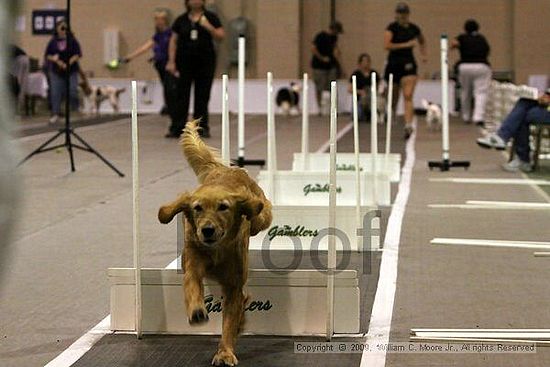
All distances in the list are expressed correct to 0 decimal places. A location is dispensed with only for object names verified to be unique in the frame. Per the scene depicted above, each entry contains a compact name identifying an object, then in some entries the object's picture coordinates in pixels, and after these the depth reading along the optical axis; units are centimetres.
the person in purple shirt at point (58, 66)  1923
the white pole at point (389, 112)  1129
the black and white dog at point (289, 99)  2381
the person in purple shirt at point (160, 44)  2029
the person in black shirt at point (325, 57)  2405
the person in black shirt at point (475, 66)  2094
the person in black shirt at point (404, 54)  1664
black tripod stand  1155
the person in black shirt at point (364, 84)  2216
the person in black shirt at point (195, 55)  1603
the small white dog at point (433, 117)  1952
